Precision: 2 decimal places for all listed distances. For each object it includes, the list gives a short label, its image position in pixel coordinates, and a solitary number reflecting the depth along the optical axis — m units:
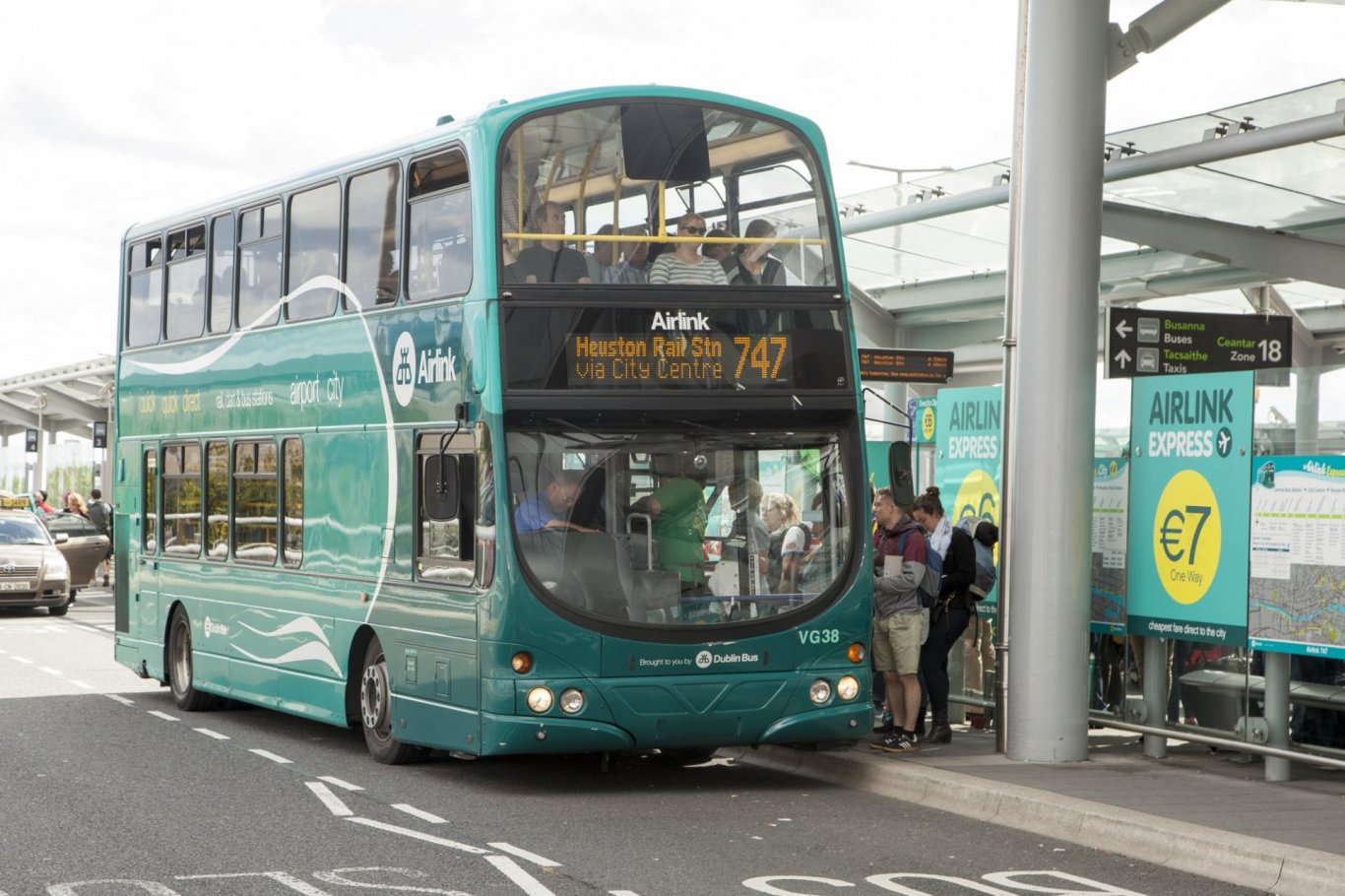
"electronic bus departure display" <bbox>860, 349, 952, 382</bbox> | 17.30
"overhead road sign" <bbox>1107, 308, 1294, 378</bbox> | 14.52
